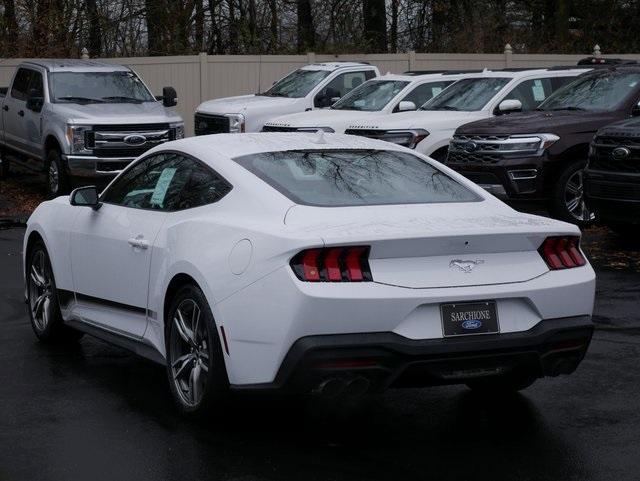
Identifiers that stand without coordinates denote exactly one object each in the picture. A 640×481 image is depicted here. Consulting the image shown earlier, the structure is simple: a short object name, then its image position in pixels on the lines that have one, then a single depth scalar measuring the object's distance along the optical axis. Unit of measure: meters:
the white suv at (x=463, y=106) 16.88
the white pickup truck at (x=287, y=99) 21.59
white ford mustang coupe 5.76
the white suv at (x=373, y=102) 18.62
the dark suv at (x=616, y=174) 12.33
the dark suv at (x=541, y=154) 14.54
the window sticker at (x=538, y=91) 17.62
